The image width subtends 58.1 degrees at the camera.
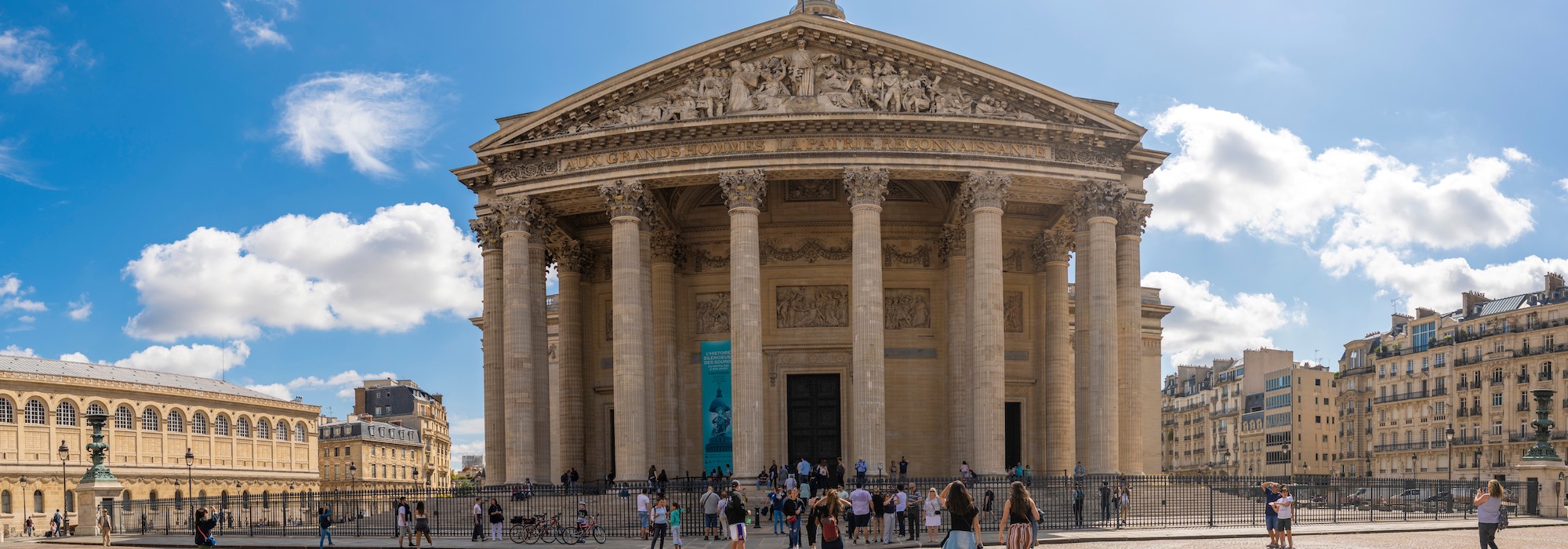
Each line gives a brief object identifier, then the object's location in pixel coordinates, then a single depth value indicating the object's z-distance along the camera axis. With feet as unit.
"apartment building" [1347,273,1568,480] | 252.62
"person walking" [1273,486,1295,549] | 86.07
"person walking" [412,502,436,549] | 99.04
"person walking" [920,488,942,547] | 93.61
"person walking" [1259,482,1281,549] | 88.02
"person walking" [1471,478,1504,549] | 72.69
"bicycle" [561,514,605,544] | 106.01
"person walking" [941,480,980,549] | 56.44
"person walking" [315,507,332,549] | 104.63
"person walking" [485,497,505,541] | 111.24
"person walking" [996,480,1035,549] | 58.18
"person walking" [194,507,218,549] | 97.81
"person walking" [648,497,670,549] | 89.81
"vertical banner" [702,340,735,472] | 145.38
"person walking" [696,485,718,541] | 104.32
